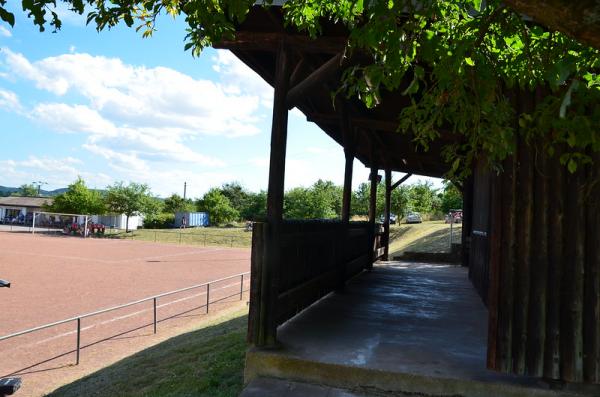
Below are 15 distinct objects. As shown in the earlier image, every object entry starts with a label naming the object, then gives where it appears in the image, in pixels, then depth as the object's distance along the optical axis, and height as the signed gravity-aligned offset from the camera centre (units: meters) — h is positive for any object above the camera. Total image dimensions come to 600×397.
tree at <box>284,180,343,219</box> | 53.12 +1.68
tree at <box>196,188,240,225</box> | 67.06 +0.80
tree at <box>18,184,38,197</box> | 132.57 +4.74
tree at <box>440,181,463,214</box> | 47.28 +2.05
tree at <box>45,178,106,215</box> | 59.91 +0.89
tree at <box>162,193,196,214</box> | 70.88 +1.19
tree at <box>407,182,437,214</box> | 53.07 +2.77
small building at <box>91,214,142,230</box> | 59.19 -1.40
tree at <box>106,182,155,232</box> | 57.78 +1.35
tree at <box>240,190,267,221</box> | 68.17 +1.45
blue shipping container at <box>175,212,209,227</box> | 62.17 -0.77
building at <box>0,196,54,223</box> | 73.81 -0.20
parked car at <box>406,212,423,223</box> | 52.28 +0.39
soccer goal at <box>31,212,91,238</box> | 50.61 -1.97
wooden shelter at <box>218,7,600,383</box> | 3.52 -0.23
